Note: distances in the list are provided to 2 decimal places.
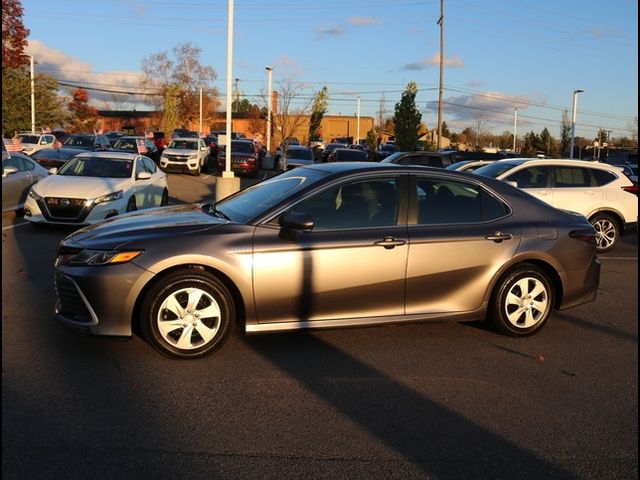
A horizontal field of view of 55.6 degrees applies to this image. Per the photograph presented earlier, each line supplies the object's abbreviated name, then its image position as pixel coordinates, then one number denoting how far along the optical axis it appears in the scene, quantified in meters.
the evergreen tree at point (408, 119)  41.09
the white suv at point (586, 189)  10.98
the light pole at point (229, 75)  15.70
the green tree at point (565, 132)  63.35
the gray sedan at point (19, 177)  11.70
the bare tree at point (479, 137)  74.58
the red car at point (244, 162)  28.48
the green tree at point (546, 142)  69.53
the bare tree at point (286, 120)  26.56
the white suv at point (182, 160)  27.58
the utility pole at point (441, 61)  35.28
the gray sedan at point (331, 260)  4.72
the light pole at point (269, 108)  29.25
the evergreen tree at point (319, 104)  34.84
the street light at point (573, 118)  46.12
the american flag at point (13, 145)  15.54
